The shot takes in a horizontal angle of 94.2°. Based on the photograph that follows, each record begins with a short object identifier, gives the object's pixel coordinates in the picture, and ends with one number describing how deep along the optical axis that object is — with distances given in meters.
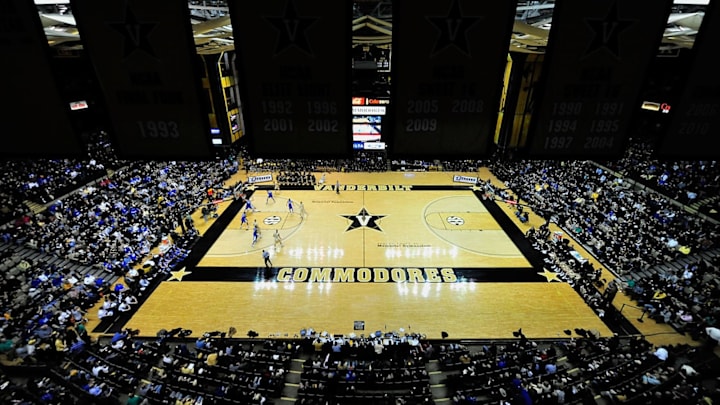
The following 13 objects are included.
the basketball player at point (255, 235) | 24.67
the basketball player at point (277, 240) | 24.05
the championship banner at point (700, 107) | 5.89
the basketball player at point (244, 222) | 26.90
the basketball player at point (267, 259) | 21.26
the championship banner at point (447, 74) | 5.61
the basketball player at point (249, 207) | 29.72
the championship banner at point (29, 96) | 5.76
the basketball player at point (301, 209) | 28.82
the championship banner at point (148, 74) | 5.57
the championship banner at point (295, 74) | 5.55
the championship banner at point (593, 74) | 5.65
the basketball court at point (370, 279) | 17.39
